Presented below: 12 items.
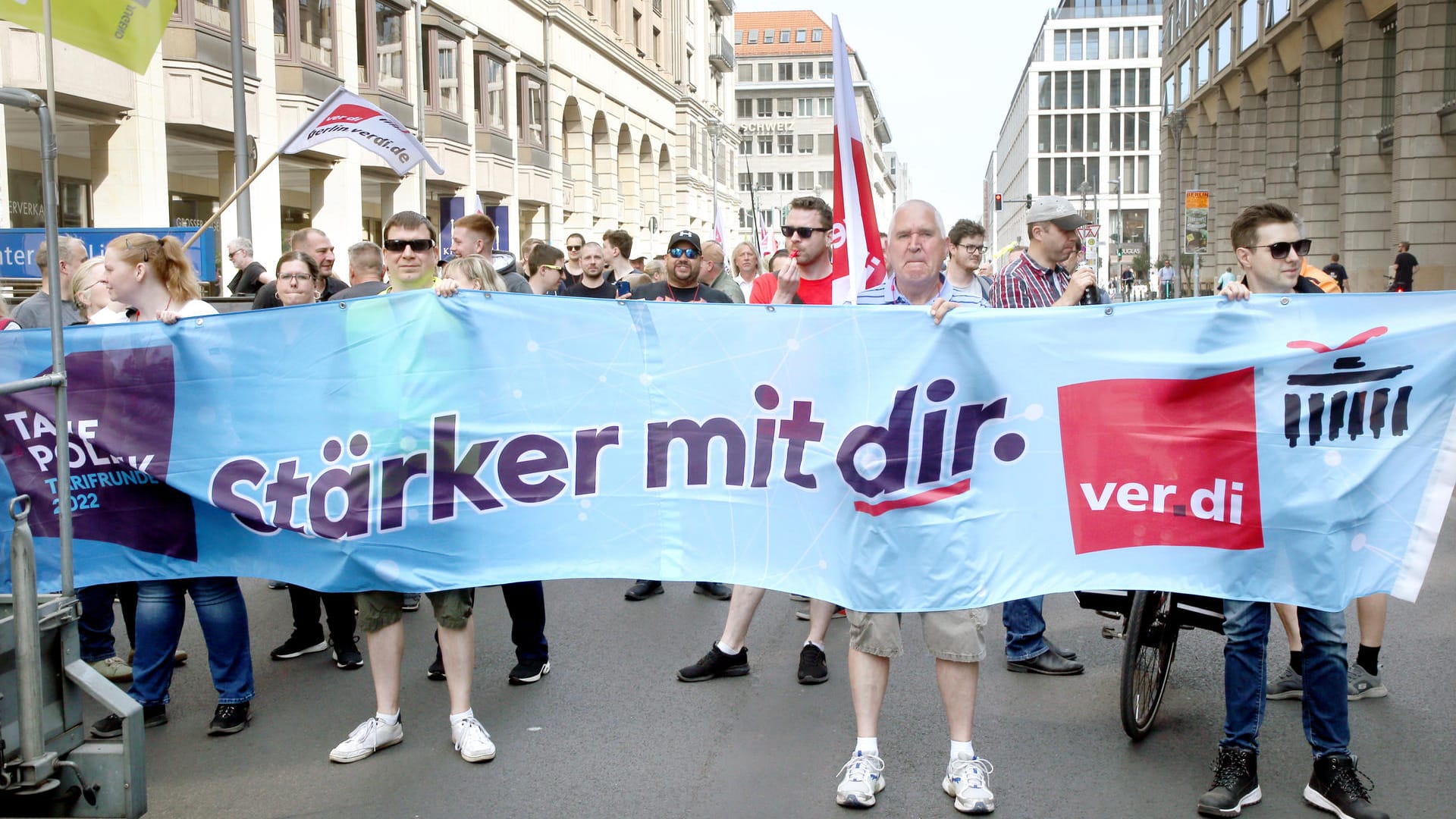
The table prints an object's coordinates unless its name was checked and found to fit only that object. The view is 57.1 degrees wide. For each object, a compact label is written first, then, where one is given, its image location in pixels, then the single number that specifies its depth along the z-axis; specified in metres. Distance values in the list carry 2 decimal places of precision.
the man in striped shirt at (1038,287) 5.95
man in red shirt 6.57
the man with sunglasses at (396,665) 4.97
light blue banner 4.47
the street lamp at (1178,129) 49.22
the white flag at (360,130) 10.11
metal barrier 3.63
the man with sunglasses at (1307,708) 4.32
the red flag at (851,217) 6.25
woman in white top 5.38
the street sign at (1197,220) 35.88
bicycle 4.95
